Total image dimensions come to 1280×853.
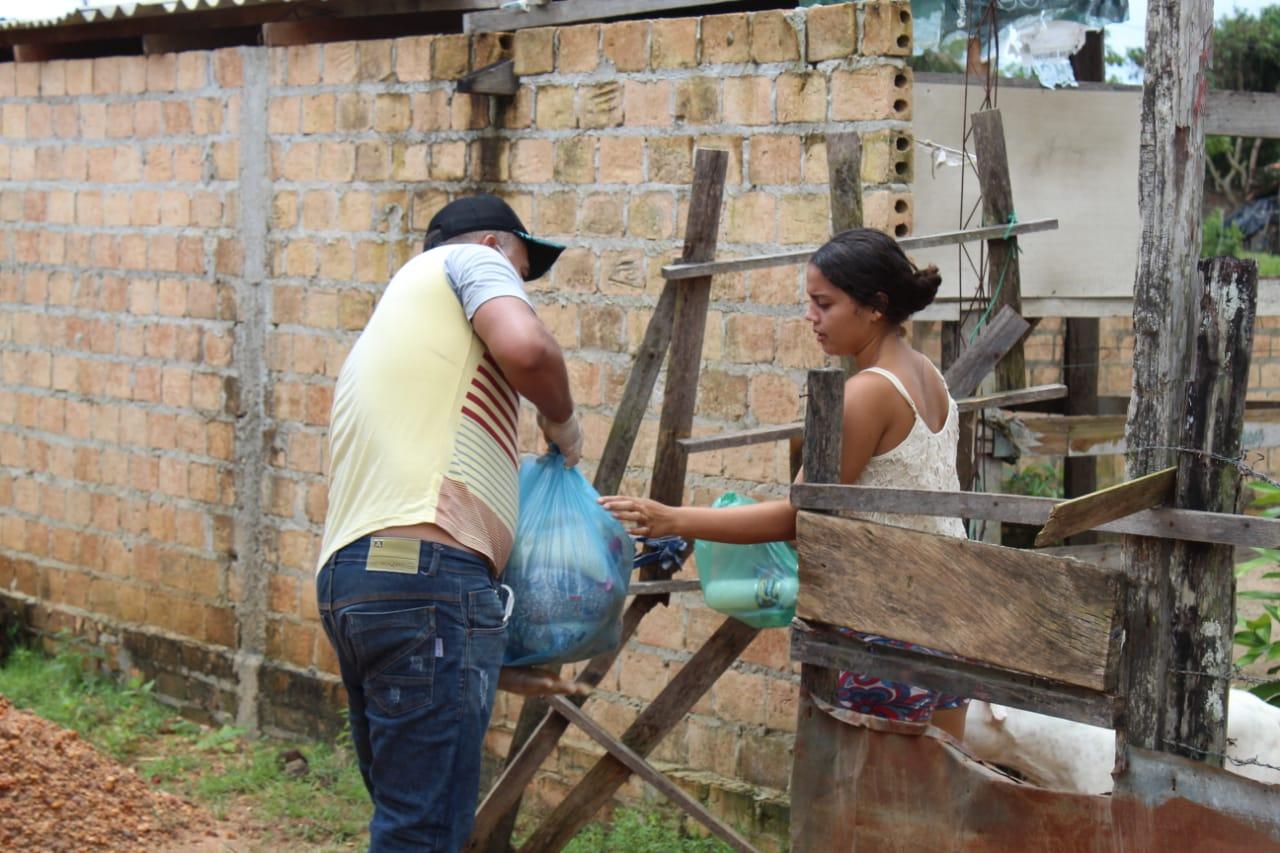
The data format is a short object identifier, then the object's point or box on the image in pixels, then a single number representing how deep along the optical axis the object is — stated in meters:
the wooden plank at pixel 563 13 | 5.21
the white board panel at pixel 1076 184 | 5.33
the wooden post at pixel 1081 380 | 7.11
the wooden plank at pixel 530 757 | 4.02
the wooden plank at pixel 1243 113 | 5.93
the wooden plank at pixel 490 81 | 5.30
